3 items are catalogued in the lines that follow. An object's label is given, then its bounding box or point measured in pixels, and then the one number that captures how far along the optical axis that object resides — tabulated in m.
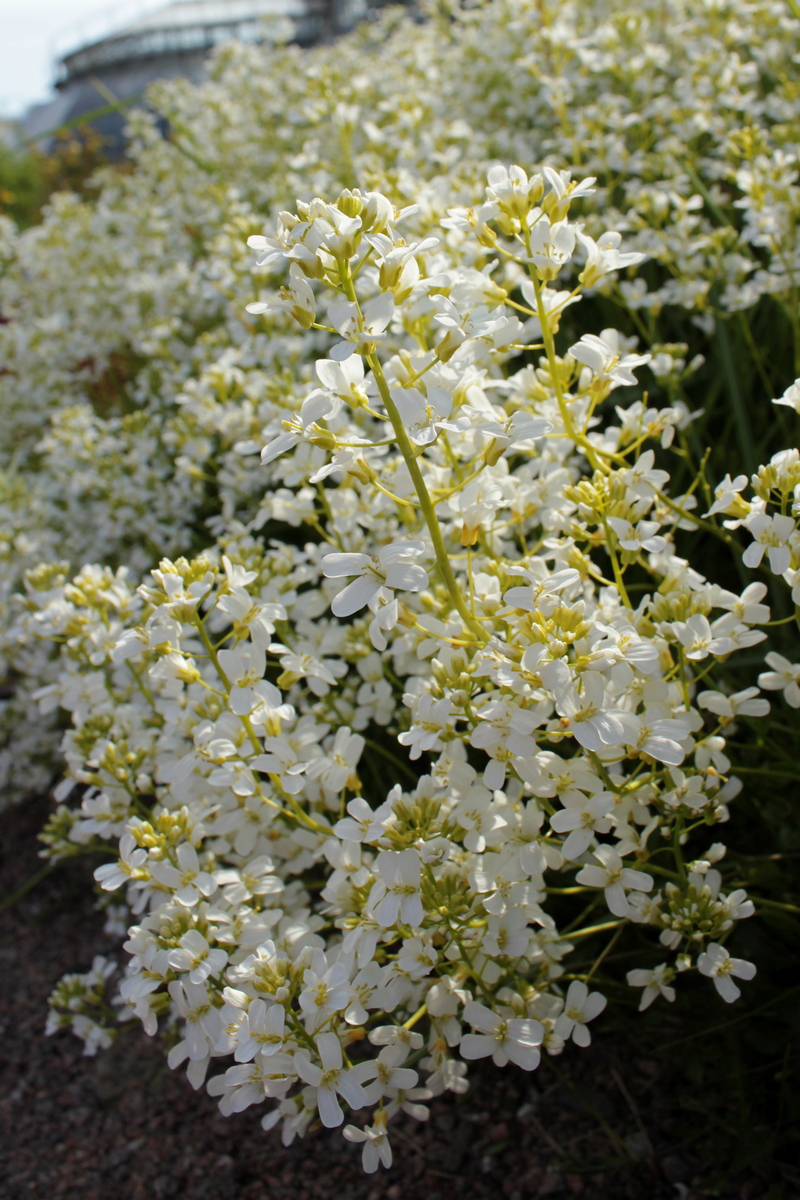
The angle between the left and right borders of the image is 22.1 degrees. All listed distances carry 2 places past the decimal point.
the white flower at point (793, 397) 0.40
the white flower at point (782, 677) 0.41
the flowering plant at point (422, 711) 0.39
